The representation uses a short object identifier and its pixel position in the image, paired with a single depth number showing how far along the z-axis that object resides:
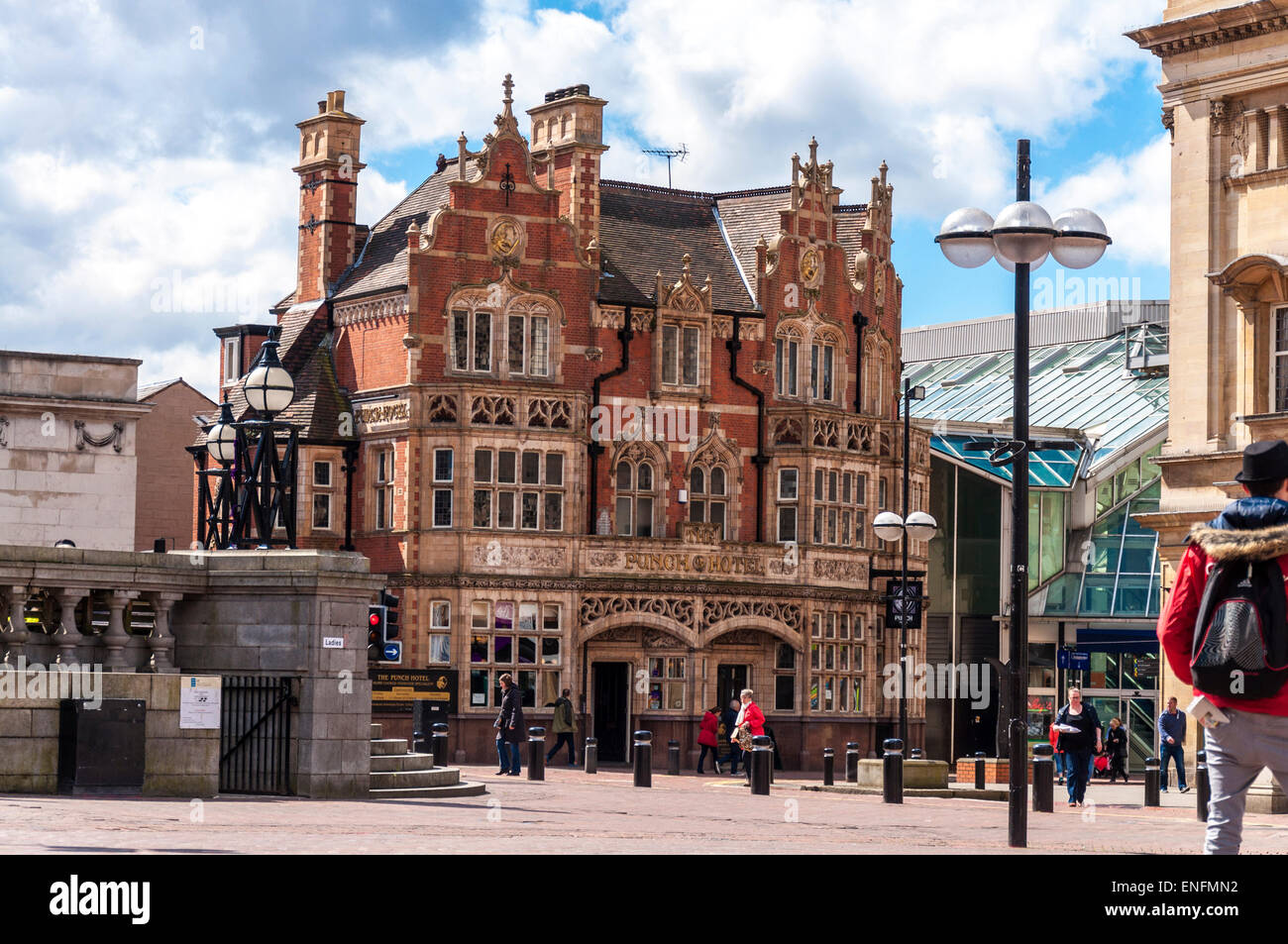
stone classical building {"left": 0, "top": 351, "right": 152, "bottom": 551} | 46.78
